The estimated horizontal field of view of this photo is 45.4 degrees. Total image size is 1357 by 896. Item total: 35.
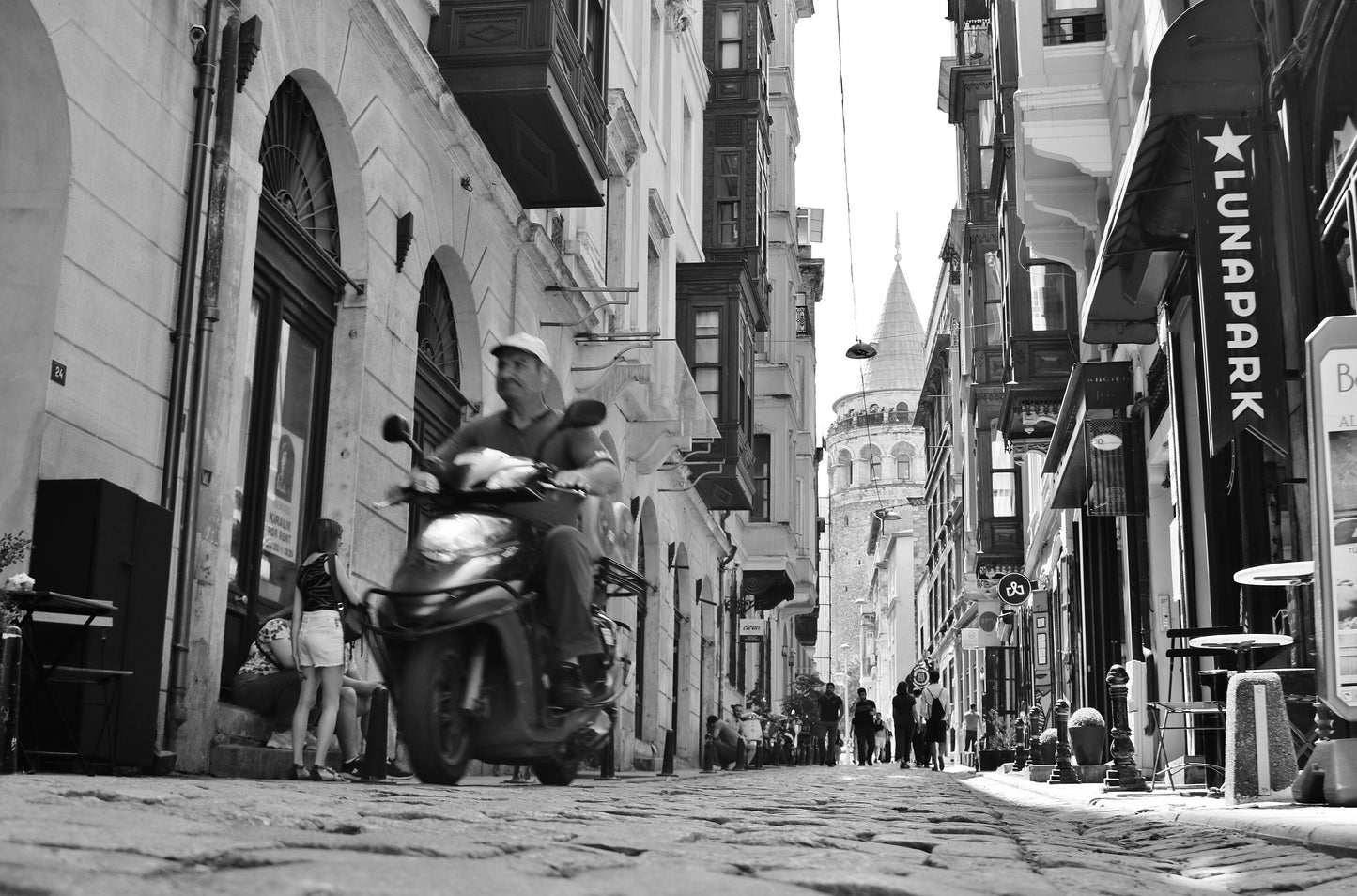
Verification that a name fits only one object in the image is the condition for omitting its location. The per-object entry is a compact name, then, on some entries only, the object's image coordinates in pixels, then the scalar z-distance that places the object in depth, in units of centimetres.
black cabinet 696
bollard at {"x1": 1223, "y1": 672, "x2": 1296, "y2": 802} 794
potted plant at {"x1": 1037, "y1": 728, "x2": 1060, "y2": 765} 1689
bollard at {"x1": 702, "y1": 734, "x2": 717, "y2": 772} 2683
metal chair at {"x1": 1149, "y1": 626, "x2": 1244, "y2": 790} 1049
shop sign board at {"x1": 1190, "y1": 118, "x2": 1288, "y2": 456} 1045
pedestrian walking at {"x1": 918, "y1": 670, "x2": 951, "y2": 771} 2806
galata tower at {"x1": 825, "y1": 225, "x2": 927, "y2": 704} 12150
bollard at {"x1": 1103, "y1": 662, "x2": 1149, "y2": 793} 1144
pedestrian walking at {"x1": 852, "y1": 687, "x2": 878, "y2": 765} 2800
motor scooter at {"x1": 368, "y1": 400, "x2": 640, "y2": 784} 668
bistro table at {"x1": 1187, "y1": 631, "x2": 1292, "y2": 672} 955
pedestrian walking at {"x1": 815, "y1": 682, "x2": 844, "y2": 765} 3238
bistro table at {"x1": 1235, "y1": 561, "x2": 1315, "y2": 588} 912
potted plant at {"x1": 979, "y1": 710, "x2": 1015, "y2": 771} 2641
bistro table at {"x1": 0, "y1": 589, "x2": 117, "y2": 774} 607
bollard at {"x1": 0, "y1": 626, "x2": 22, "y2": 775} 599
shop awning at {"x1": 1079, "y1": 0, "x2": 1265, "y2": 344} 1138
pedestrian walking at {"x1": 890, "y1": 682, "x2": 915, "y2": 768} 2666
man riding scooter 723
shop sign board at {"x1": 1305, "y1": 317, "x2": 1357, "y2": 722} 671
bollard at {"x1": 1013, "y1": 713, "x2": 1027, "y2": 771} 2434
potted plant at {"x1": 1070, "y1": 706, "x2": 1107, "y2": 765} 1416
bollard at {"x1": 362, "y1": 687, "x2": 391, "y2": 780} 789
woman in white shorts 855
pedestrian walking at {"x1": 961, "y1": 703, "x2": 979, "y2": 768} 3547
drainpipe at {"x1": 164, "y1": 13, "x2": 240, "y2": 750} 841
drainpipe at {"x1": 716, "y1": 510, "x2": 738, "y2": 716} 3297
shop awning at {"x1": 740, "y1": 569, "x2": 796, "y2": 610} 3928
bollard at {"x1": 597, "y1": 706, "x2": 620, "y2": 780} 1117
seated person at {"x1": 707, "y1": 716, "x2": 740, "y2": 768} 2617
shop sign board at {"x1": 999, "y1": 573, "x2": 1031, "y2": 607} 3036
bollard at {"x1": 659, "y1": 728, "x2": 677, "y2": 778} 1583
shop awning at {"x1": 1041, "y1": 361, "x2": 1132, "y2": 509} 1839
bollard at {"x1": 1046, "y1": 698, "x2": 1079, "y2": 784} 1455
